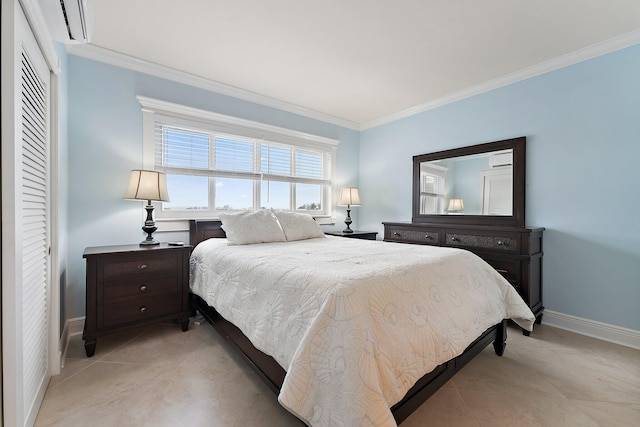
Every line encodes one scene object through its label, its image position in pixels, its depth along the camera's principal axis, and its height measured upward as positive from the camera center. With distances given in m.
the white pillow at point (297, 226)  2.90 -0.16
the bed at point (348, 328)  1.04 -0.56
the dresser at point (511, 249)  2.54 -0.36
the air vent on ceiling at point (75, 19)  1.38 +1.03
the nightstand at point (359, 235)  3.76 -0.31
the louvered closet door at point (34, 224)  1.29 -0.08
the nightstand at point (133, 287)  2.04 -0.62
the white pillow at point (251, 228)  2.59 -0.16
